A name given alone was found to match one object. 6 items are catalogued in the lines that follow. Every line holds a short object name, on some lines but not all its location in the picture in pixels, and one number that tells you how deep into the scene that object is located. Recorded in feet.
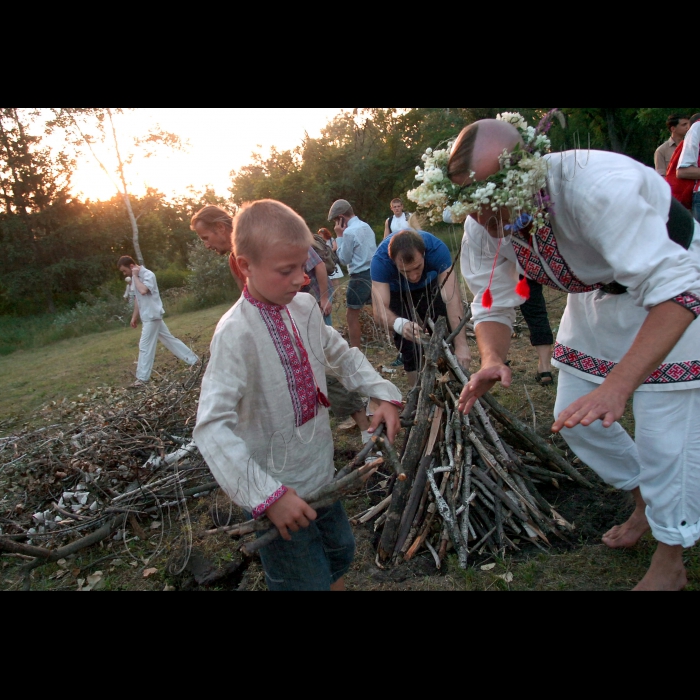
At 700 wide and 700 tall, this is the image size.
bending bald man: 5.27
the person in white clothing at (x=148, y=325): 23.94
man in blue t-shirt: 11.67
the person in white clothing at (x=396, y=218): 24.79
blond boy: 5.08
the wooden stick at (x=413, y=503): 9.31
